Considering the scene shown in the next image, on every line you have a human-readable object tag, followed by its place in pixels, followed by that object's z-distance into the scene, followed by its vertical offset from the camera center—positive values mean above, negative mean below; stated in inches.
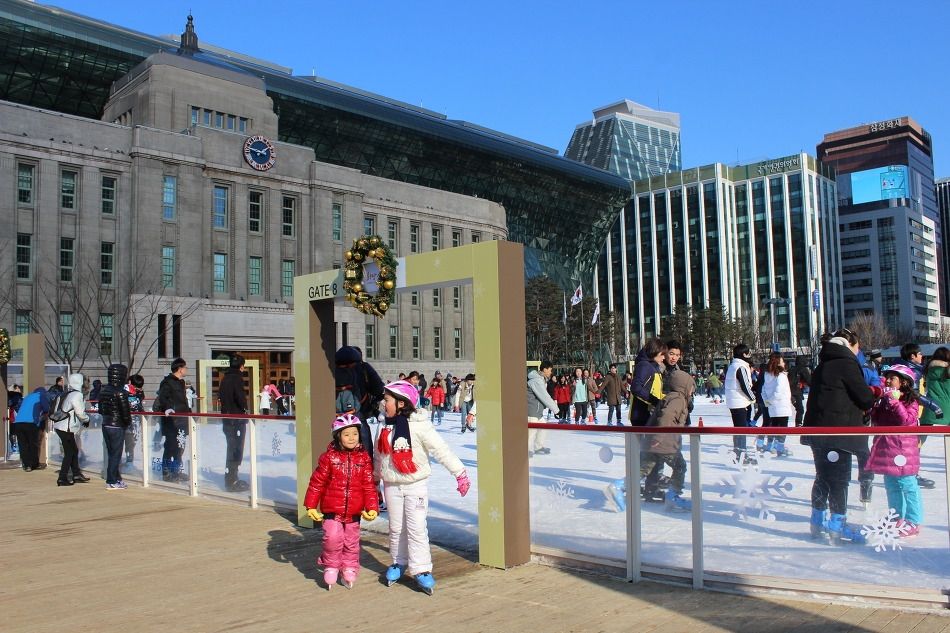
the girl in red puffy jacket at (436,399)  1097.2 -44.2
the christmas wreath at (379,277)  302.4 +35.0
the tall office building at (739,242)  4793.3 +723.6
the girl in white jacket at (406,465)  240.1 -29.0
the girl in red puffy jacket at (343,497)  239.3 -38.5
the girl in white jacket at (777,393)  469.7 -18.4
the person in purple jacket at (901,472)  202.5 -28.4
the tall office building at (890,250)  5280.5 +711.8
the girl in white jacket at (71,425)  528.4 -34.2
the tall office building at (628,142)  6643.7 +1853.3
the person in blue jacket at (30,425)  626.8 -39.2
